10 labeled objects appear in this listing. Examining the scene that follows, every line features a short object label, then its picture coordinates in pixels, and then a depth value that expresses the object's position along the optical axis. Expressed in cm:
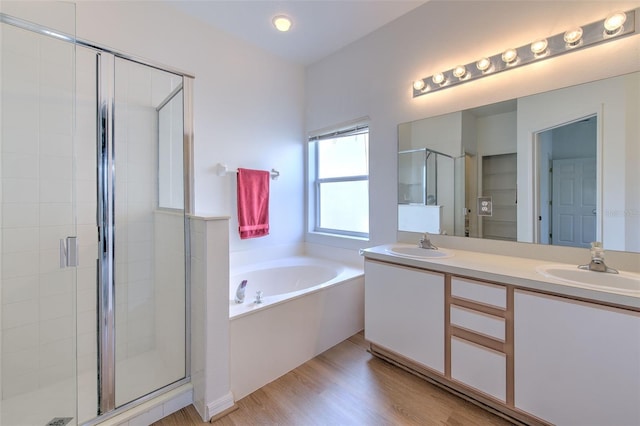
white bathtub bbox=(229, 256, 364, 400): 160
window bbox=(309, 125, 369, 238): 282
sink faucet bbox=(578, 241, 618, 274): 133
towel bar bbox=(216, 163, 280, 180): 245
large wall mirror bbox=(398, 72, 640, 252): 139
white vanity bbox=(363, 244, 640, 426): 108
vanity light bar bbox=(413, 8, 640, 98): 137
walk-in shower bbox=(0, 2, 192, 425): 138
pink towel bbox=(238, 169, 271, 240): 260
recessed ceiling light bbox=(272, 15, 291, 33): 223
